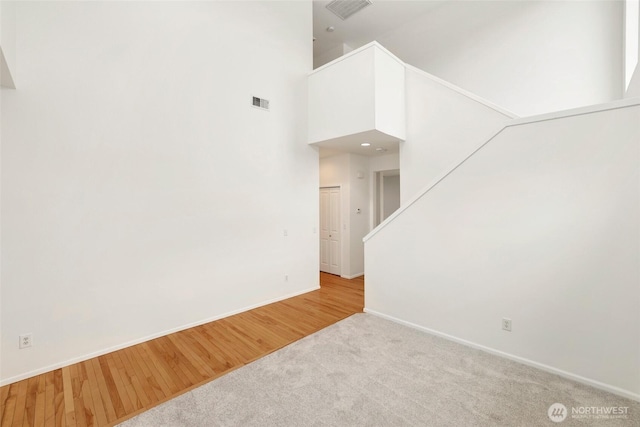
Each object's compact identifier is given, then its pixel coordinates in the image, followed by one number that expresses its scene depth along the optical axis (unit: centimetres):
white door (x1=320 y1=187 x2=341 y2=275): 603
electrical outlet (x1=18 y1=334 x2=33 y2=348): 238
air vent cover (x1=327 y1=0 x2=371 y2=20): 507
